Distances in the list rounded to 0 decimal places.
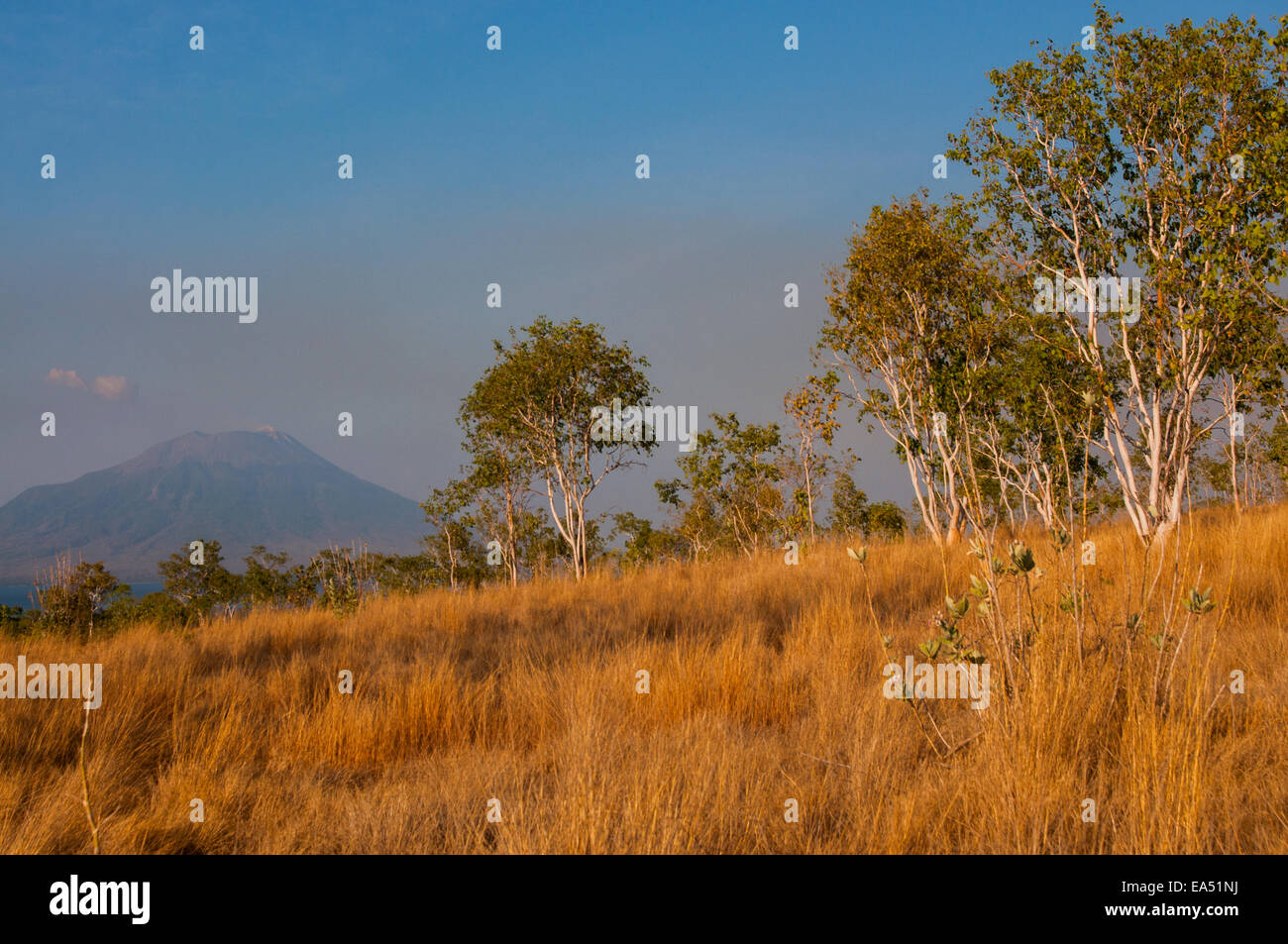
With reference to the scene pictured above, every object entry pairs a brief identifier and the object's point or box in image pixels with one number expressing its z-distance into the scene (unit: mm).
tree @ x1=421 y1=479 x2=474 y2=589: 31812
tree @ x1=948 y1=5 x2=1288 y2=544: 12898
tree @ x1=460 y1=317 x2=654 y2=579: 25953
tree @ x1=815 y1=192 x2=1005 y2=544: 18562
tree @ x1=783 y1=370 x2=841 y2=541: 21561
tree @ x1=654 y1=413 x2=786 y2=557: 24422
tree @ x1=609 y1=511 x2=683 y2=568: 36375
